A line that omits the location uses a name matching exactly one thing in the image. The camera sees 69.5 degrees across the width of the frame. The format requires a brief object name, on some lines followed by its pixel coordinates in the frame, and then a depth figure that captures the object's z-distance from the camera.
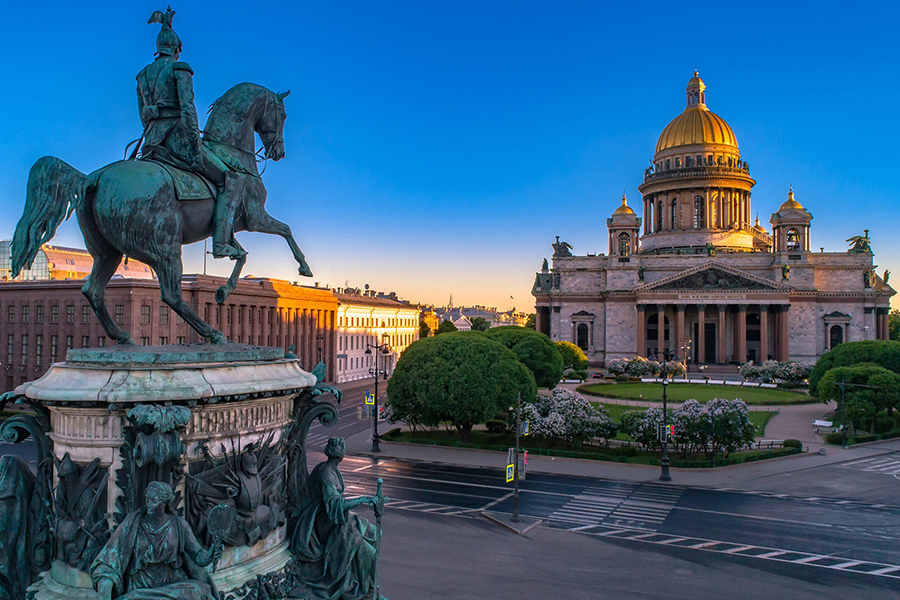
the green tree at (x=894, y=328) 139.38
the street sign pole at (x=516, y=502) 24.54
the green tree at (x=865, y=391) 43.81
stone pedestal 6.47
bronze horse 6.77
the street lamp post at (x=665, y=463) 32.56
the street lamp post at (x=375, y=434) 38.38
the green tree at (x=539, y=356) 59.84
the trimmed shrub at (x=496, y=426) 45.67
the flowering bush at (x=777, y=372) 72.00
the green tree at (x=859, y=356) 52.78
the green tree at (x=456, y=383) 38.12
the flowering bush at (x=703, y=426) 35.41
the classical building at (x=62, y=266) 66.56
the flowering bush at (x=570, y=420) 37.66
